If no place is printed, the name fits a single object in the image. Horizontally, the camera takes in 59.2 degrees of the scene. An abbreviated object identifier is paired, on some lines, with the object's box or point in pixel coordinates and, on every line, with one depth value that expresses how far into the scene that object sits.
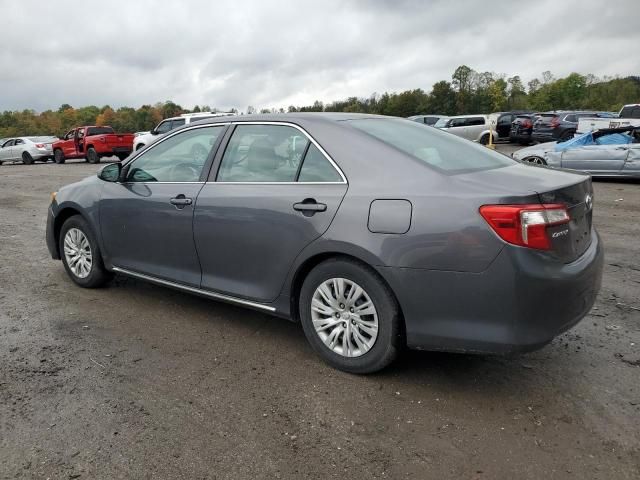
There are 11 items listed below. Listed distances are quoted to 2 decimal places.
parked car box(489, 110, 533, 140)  30.70
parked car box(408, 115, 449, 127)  30.94
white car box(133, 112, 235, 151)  21.59
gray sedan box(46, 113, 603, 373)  2.86
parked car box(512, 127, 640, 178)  12.17
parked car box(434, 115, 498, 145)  27.80
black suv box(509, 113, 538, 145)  25.37
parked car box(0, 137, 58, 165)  27.44
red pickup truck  24.23
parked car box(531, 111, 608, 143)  22.95
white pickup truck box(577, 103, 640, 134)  18.41
